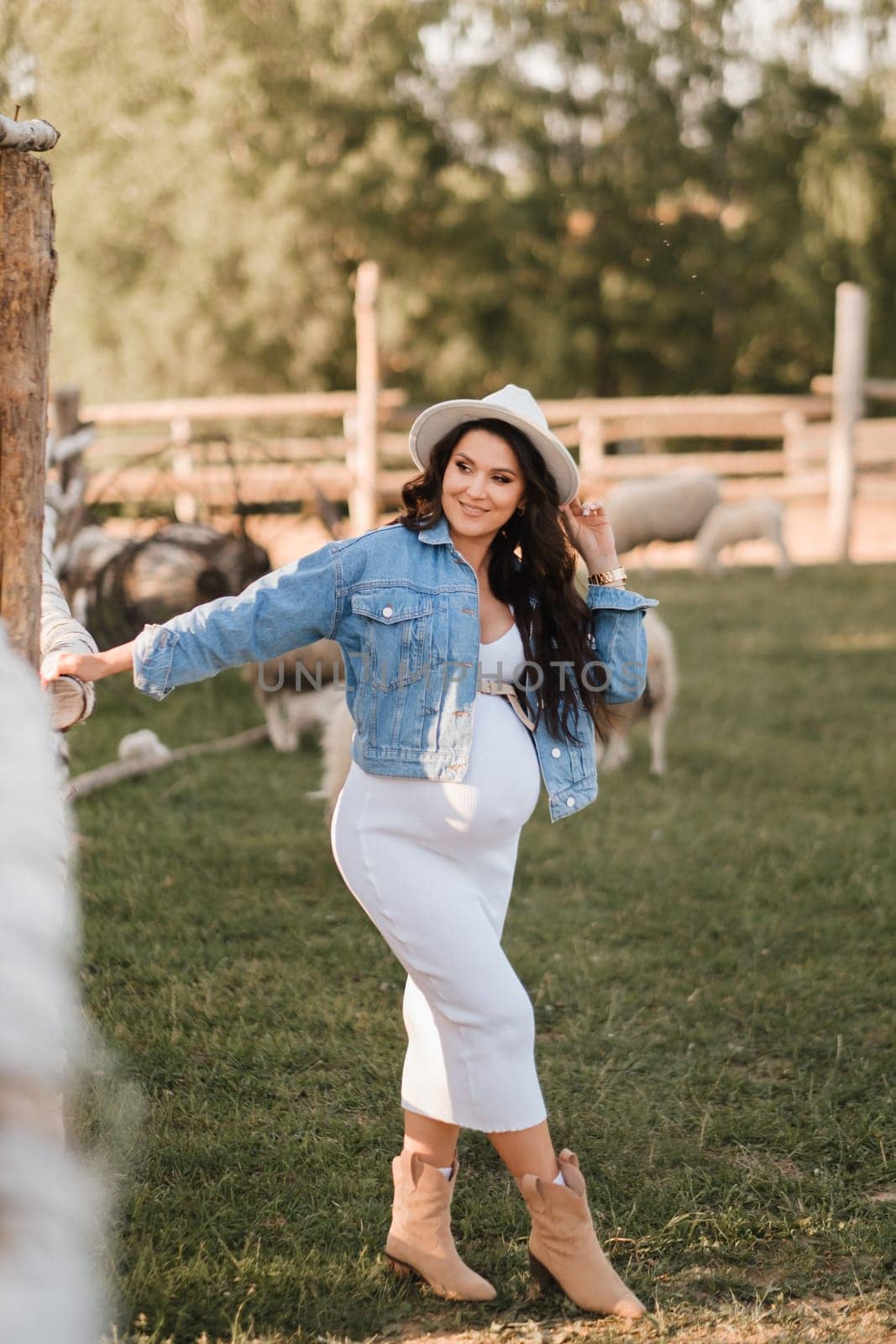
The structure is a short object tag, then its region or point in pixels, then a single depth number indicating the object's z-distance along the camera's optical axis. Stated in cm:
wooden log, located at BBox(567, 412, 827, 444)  1552
